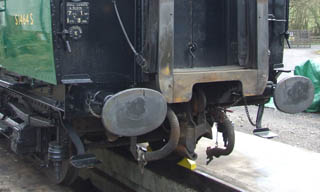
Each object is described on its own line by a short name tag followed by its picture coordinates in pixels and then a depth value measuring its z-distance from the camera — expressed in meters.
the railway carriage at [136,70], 3.85
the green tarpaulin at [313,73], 10.47
